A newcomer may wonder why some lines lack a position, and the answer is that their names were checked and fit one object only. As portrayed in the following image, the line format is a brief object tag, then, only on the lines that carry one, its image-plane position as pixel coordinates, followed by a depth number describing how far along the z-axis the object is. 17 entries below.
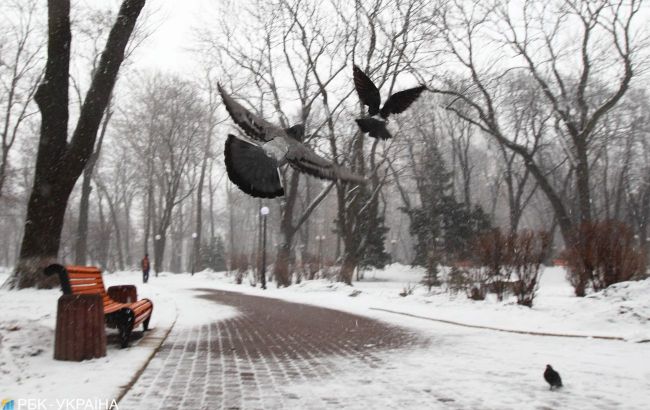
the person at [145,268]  27.84
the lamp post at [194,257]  38.40
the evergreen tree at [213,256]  53.53
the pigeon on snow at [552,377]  4.48
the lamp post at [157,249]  38.56
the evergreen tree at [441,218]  32.47
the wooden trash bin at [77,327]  5.40
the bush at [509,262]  11.39
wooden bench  5.88
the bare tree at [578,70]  20.03
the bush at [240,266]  26.42
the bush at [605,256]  10.79
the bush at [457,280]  13.42
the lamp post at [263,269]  21.73
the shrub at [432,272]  15.86
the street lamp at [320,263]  23.02
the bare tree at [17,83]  25.16
